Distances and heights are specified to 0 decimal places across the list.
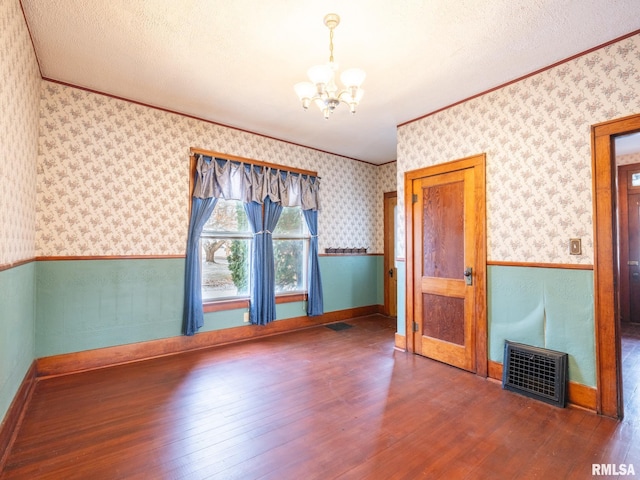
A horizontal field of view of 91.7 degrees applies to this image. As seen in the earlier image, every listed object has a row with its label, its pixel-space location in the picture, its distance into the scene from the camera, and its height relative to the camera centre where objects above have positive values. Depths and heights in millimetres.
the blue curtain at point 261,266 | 4273 -282
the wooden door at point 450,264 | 3170 -207
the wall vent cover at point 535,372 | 2559 -1104
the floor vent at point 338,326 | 4848 -1282
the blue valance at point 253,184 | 3896 +870
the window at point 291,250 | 4723 -65
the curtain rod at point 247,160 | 3904 +1184
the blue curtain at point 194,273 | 3744 -323
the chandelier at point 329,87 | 2102 +1134
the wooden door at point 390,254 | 5719 -156
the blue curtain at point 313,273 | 4867 -427
